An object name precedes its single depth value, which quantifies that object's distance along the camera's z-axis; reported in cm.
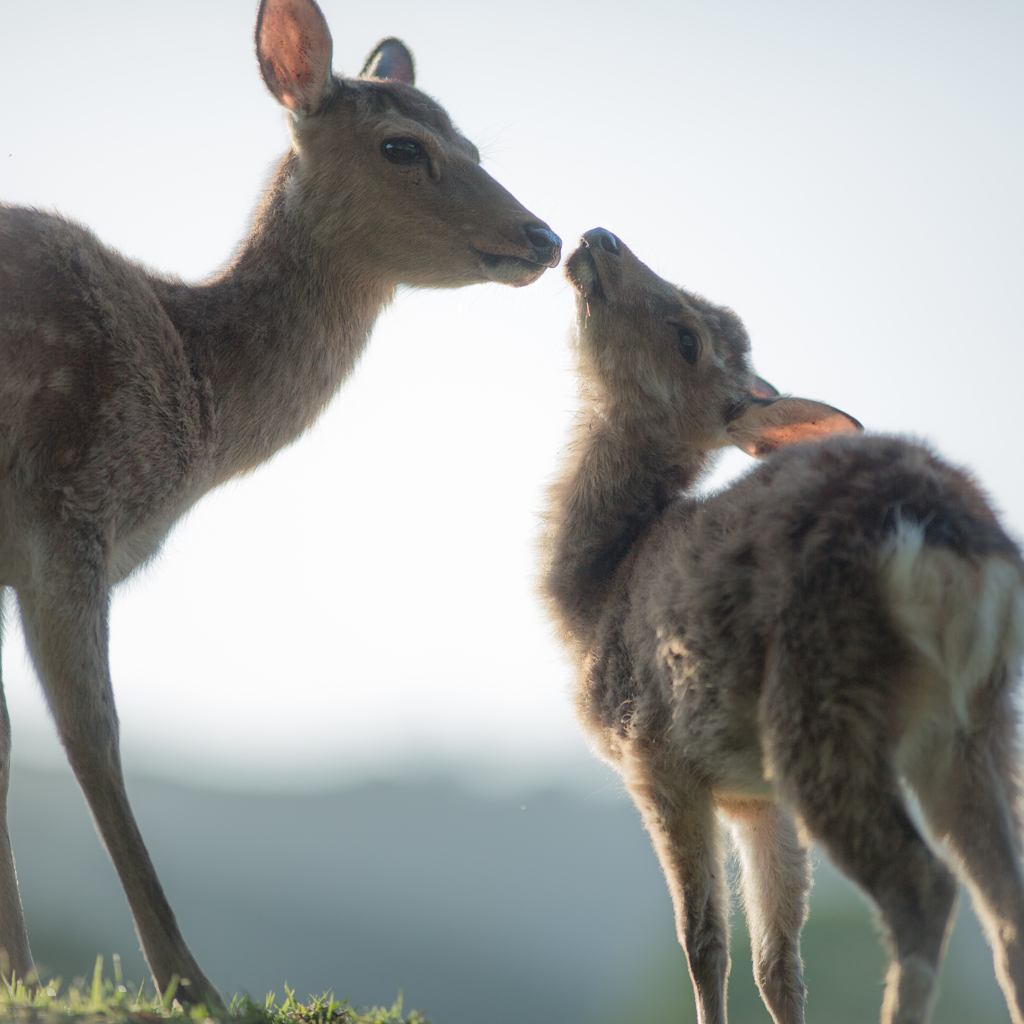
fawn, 664
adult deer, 794
